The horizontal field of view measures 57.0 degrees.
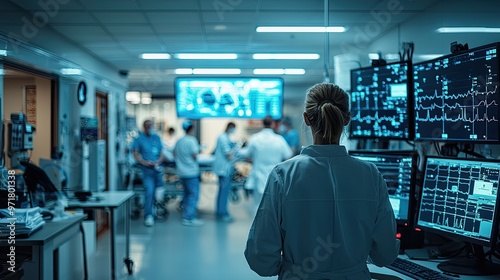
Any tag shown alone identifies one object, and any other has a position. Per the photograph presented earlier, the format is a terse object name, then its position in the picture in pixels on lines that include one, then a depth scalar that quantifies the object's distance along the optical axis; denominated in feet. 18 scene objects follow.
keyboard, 6.81
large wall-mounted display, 19.85
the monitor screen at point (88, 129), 18.25
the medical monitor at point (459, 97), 7.52
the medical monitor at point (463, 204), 6.84
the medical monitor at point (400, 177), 8.50
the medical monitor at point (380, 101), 10.05
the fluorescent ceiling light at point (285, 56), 21.17
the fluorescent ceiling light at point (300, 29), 15.71
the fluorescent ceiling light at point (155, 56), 21.17
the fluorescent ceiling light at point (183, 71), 26.22
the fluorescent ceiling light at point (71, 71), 16.83
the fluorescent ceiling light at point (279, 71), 26.20
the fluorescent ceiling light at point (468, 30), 9.22
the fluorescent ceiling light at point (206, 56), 21.18
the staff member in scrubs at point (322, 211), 5.23
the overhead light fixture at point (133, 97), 37.88
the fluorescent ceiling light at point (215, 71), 25.70
